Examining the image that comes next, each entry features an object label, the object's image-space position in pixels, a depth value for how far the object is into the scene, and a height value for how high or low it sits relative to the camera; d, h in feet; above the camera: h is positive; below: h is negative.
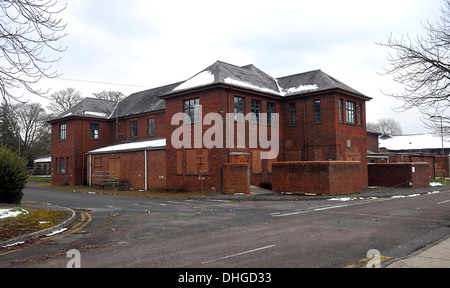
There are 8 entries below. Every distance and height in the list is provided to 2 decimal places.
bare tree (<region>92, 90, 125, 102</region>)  209.44 +38.68
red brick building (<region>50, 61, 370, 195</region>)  84.99 +8.18
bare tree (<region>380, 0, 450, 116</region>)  40.47 +9.90
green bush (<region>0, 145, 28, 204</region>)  57.11 -2.32
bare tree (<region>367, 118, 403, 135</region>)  353.02 +29.32
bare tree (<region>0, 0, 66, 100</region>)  30.45 +10.85
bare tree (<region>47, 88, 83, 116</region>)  198.08 +34.17
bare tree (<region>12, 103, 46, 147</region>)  206.49 +23.54
